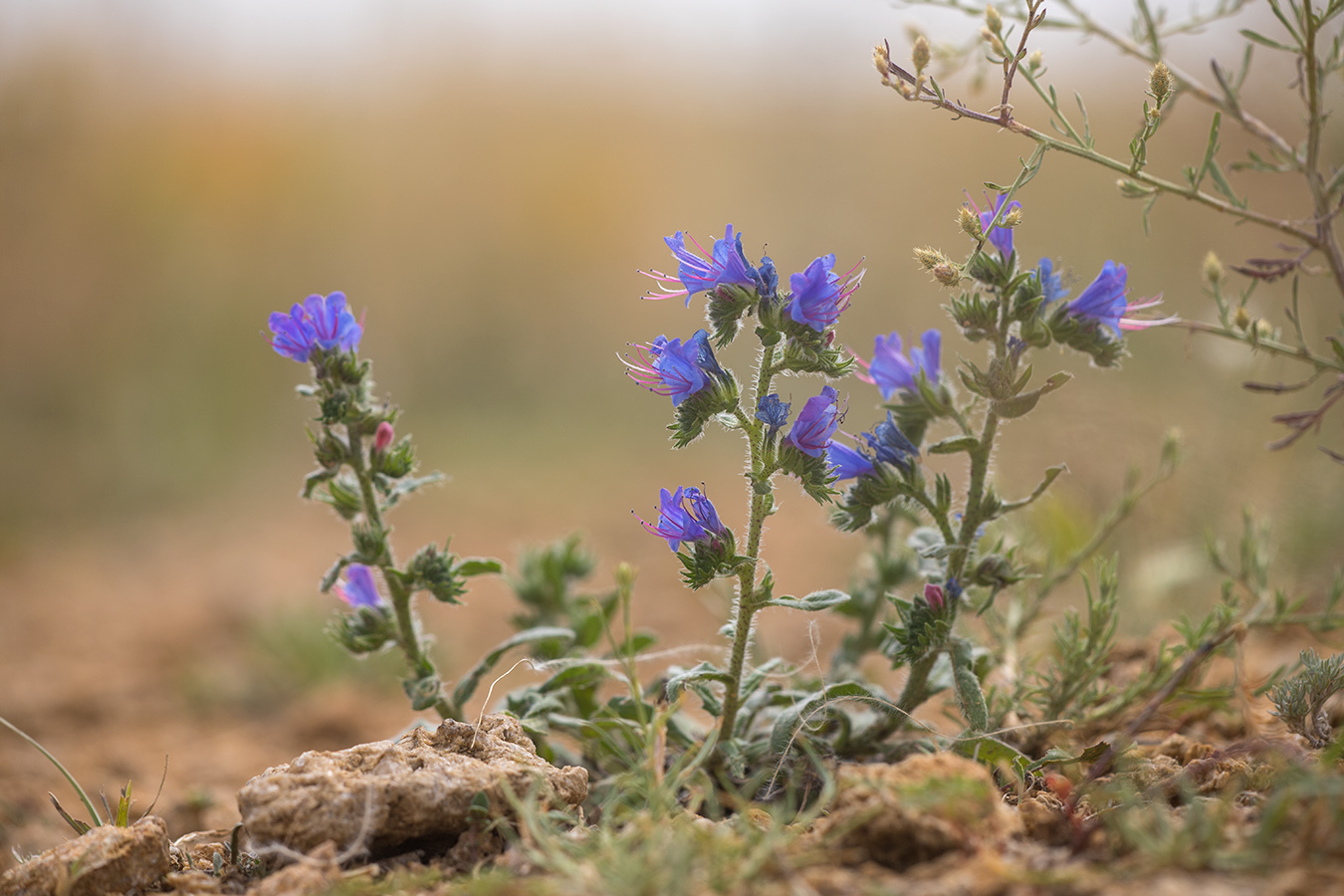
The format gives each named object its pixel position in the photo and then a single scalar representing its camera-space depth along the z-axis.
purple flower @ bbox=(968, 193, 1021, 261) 1.27
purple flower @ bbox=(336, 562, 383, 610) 1.33
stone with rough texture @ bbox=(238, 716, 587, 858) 1.24
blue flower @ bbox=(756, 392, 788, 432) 1.27
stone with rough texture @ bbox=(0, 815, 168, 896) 1.24
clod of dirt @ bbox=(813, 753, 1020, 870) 1.21
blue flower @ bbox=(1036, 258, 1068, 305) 1.28
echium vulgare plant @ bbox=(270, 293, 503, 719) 1.30
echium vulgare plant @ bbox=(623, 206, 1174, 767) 1.27
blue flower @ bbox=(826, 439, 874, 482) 1.28
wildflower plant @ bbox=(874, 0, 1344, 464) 1.27
